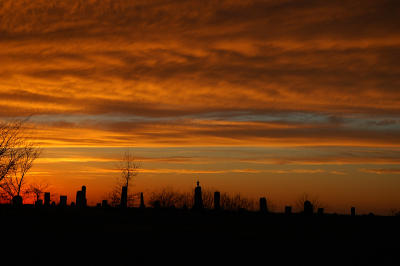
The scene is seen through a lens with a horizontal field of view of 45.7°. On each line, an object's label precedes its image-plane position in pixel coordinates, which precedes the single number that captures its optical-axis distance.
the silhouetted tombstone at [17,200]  31.82
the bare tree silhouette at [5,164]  36.12
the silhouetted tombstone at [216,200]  32.80
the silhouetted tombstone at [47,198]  43.65
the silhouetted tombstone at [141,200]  44.24
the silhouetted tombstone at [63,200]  40.58
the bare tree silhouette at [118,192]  53.47
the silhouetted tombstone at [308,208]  30.61
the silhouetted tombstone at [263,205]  33.00
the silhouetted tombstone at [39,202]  43.30
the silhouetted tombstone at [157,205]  33.06
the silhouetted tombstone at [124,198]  33.98
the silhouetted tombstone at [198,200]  31.28
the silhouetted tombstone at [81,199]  36.78
